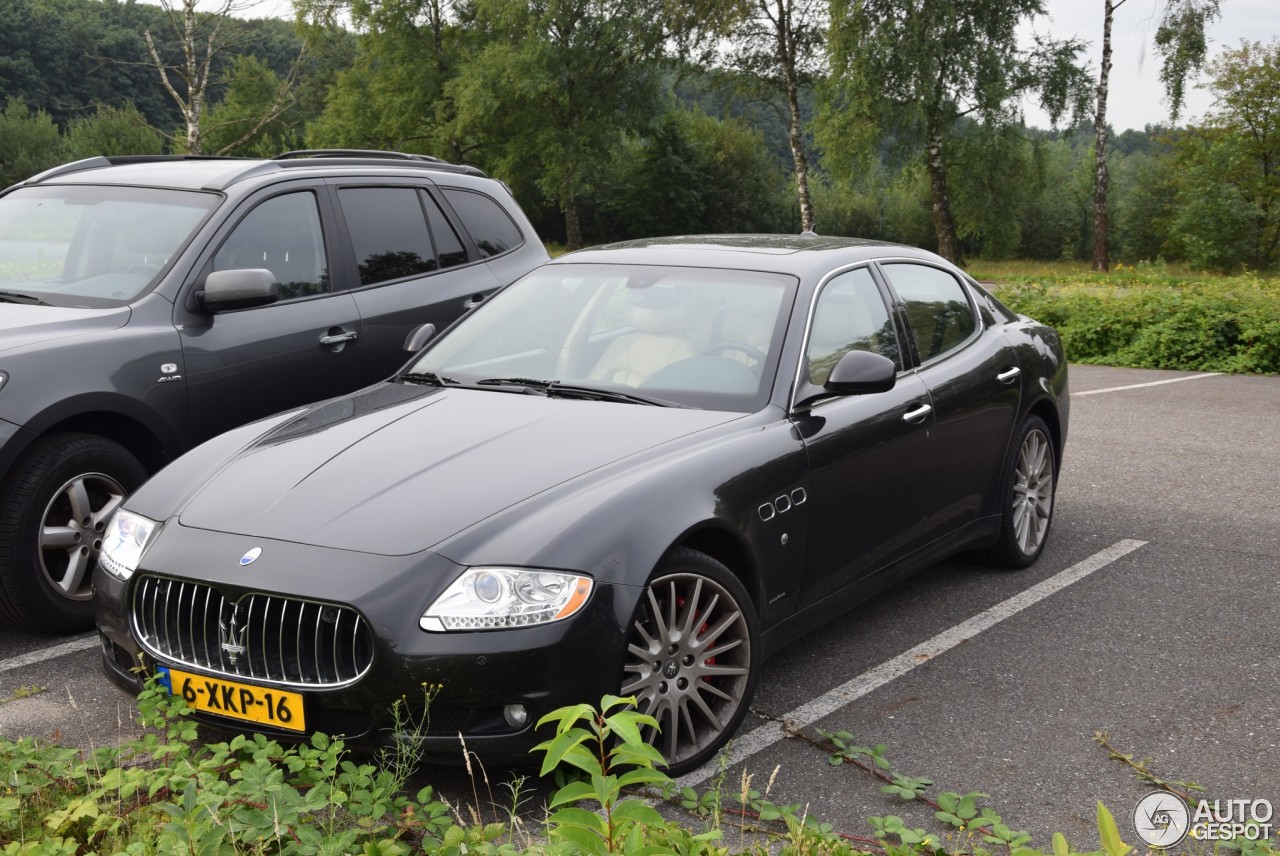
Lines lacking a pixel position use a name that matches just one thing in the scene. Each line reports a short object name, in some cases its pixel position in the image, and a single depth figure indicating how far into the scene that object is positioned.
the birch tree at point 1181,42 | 34.91
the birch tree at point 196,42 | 22.33
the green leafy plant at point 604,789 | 2.39
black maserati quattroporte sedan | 3.34
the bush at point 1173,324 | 14.49
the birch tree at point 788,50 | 43.41
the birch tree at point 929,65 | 37.72
